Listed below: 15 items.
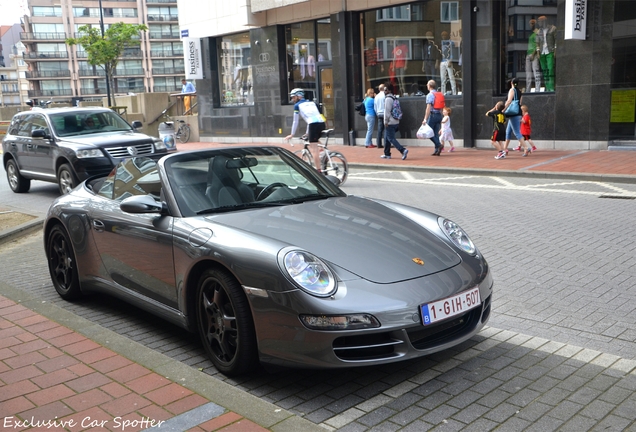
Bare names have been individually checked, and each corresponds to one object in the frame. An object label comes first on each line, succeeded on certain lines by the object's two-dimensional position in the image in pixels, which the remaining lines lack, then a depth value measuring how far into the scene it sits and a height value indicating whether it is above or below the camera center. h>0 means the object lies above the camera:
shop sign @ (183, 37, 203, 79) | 27.92 +1.29
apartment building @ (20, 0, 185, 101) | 103.25 +5.91
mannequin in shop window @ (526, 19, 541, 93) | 17.86 +0.35
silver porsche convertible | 3.76 -1.07
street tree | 56.38 +4.18
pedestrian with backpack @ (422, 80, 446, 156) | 17.78 -0.76
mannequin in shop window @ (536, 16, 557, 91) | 17.47 +0.66
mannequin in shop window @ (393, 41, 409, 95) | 21.25 +0.56
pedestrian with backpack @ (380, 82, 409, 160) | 17.36 -0.96
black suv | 12.59 -0.95
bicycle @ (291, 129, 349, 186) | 13.45 -1.52
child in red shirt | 16.28 -1.17
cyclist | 13.27 -0.68
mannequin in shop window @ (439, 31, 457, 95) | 19.62 +0.41
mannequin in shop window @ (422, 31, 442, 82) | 20.25 +0.61
